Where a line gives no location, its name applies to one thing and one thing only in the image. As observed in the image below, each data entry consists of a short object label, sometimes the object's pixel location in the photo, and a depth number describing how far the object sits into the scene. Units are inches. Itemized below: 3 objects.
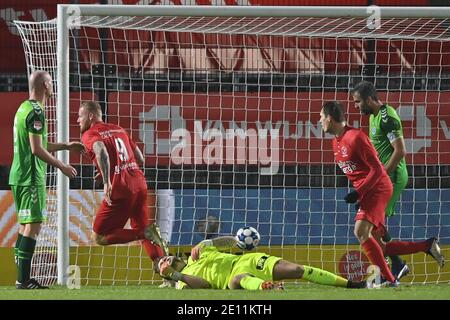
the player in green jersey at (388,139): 444.1
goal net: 510.9
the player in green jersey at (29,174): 414.0
